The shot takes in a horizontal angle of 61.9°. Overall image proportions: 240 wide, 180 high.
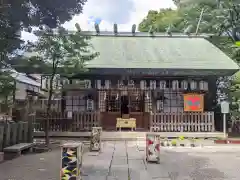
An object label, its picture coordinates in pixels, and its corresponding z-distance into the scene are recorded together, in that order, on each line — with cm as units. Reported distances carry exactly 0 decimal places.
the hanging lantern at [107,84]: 1068
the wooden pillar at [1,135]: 648
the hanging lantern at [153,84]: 1080
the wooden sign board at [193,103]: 1054
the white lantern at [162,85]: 1081
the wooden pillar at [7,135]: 674
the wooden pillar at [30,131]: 809
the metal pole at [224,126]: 987
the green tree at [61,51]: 751
